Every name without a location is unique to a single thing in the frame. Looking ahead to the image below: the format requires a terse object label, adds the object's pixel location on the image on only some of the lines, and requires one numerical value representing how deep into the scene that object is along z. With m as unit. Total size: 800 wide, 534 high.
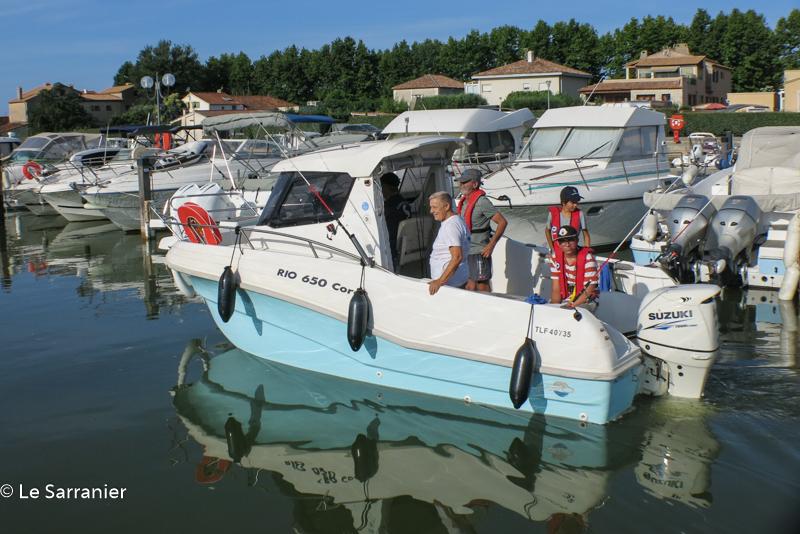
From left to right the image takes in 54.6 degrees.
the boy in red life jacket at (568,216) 7.93
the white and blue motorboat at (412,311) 6.35
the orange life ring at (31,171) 23.58
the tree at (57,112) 65.38
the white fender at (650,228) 12.27
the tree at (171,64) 87.62
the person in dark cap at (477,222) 7.74
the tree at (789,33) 71.00
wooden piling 17.50
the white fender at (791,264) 10.82
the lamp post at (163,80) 23.62
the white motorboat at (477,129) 17.19
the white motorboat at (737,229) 10.95
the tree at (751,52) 70.81
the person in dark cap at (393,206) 7.87
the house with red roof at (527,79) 60.34
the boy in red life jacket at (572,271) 6.86
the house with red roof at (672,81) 60.28
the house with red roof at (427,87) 65.81
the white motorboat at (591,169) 13.91
